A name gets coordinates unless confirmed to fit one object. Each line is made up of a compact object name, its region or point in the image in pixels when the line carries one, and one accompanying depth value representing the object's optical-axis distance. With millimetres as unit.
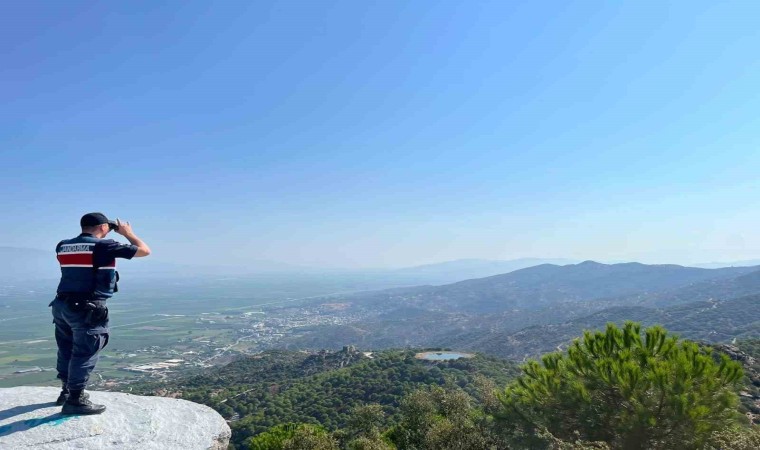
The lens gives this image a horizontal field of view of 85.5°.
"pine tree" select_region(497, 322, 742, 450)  11016
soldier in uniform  6270
